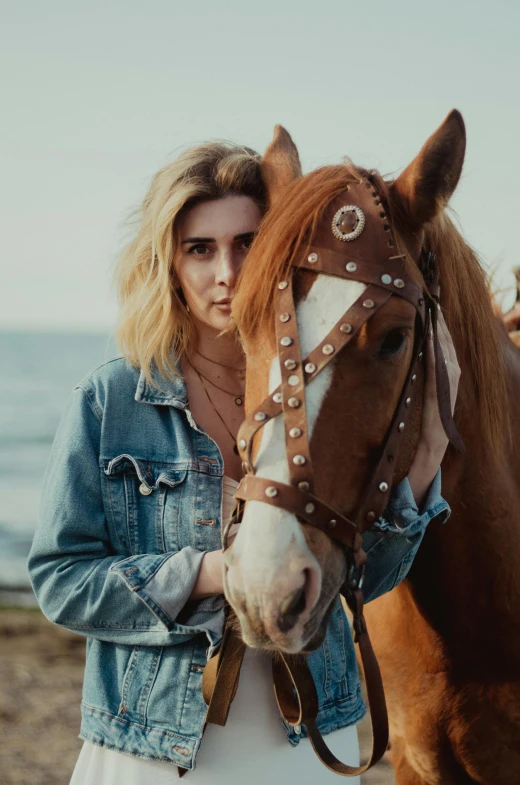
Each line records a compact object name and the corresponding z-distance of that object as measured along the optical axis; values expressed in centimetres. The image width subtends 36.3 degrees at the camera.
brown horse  176
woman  214
